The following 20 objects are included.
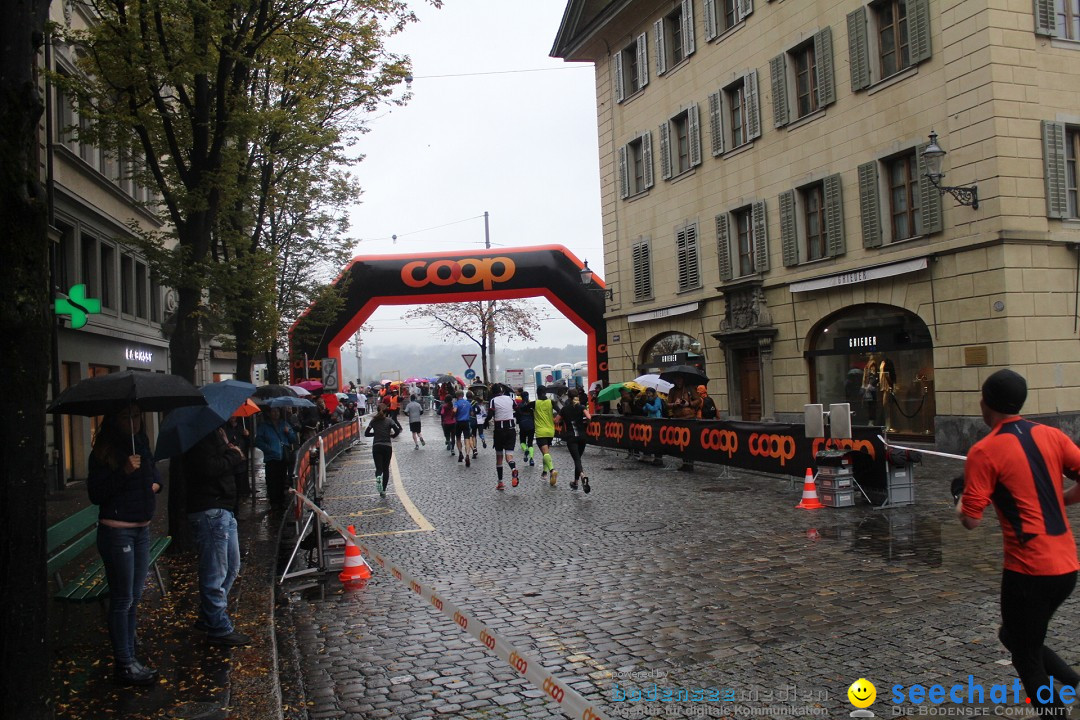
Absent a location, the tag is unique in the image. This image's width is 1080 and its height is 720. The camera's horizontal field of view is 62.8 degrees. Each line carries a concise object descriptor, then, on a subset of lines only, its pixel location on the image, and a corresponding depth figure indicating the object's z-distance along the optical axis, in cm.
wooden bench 688
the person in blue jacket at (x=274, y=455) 1394
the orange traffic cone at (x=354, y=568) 875
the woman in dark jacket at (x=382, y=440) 1562
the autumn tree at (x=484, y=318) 6234
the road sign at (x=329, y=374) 3134
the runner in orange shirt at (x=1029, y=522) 404
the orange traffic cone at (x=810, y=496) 1225
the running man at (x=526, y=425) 1911
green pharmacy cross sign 1538
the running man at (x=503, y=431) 1644
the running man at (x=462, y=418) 2180
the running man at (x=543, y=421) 1608
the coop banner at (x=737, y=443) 1311
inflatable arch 3194
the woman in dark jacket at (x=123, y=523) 554
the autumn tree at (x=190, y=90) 1113
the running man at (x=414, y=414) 2641
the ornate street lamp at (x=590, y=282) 3170
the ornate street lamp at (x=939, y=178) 1705
